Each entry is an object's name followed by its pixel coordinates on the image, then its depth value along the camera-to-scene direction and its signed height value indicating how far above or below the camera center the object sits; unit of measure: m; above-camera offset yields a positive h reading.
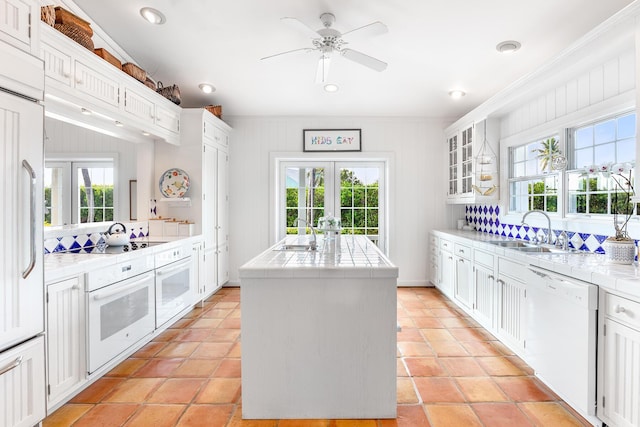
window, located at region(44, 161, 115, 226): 2.65 +0.17
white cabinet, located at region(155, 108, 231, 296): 4.12 +0.46
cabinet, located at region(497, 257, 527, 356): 2.61 -0.72
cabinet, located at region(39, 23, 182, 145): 2.28 +0.93
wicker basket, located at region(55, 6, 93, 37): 2.37 +1.31
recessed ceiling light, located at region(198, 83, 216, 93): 4.12 +1.46
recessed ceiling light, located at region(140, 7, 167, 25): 2.76 +1.56
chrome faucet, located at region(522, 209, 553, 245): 3.04 -0.19
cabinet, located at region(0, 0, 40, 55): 1.53 +0.85
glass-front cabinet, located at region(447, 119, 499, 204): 4.09 +0.58
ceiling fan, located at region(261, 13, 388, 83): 2.70 +1.30
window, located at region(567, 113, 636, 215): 2.58 +0.39
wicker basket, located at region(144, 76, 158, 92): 3.45 +1.26
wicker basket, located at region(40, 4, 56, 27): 2.19 +1.23
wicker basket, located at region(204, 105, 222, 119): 4.52 +1.31
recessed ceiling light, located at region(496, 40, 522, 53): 3.04 +1.44
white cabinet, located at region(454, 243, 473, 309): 3.70 -0.69
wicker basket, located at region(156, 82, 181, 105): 3.94 +1.34
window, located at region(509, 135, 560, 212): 3.36 +0.35
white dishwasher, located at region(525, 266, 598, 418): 1.88 -0.73
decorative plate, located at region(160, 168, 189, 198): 4.04 +0.33
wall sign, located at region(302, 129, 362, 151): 5.12 +1.05
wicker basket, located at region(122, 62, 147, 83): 3.14 +1.27
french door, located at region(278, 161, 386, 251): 5.31 +0.24
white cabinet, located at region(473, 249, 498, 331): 3.15 -0.72
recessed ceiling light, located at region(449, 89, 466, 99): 4.23 +1.42
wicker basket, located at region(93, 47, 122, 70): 2.74 +1.23
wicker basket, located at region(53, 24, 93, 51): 2.38 +1.23
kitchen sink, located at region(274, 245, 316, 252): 2.81 -0.29
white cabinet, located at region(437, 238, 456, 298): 4.24 -0.69
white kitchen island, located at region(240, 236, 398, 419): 1.98 -0.74
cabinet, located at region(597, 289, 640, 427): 1.65 -0.73
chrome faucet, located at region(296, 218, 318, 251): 2.79 -0.26
